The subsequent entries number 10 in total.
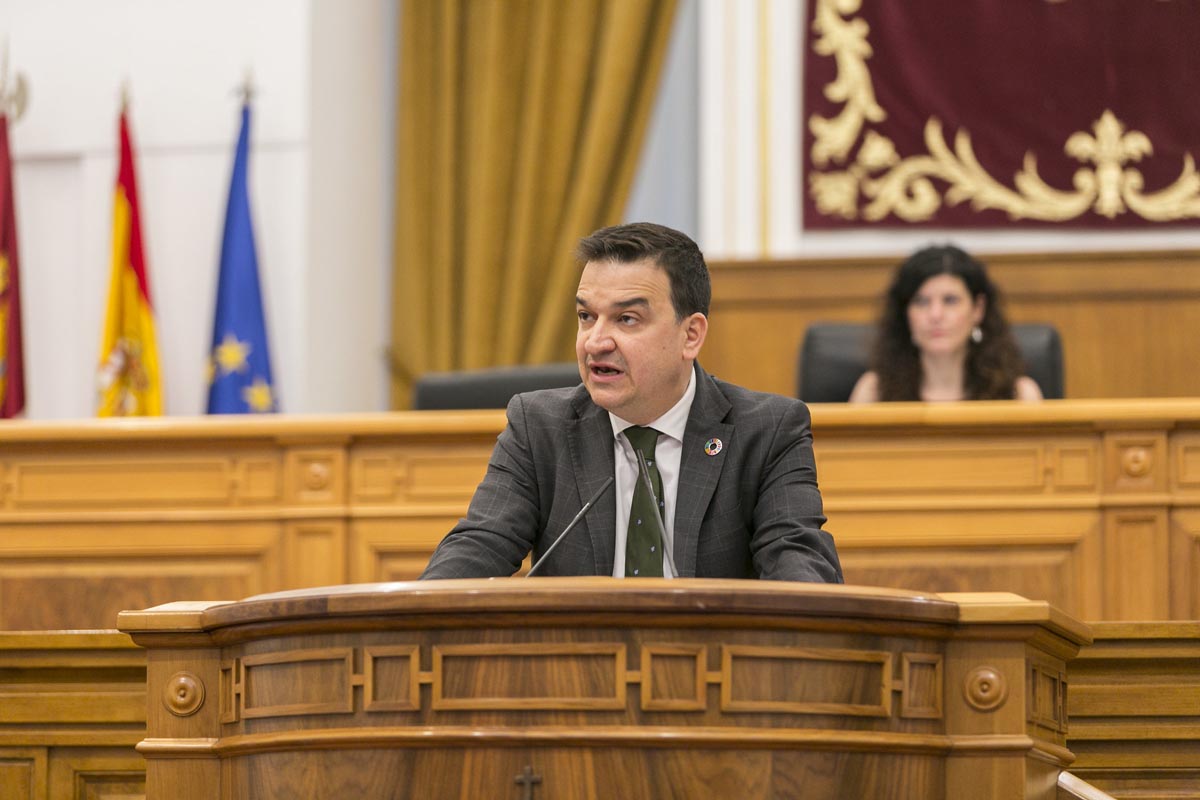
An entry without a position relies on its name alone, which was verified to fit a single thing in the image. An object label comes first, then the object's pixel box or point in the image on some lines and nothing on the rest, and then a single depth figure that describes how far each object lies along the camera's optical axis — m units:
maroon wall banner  12.08
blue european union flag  11.79
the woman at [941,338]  8.98
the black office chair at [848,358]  9.18
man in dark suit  4.99
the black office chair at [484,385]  8.43
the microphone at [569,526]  4.61
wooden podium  3.73
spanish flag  11.87
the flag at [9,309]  12.07
